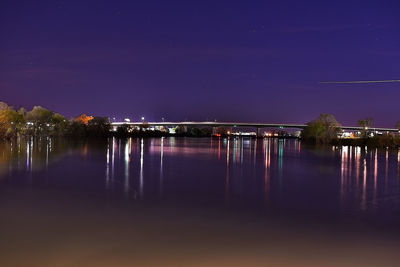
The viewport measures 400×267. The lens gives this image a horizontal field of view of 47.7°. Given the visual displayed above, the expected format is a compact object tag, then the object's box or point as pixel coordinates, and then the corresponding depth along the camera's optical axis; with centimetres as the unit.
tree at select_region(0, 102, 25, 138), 6262
